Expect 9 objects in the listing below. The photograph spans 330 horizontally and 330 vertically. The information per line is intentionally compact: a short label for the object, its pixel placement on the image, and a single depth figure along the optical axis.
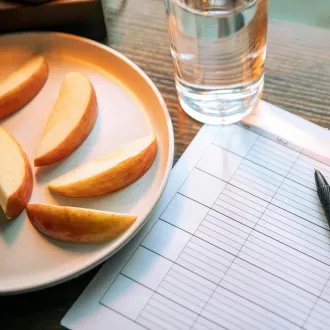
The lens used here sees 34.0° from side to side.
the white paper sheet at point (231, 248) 0.48
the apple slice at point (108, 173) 0.52
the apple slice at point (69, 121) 0.56
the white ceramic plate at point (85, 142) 0.49
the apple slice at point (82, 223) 0.49
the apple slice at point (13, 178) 0.52
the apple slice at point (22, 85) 0.60
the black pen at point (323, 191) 0.54
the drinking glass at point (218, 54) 0.55
